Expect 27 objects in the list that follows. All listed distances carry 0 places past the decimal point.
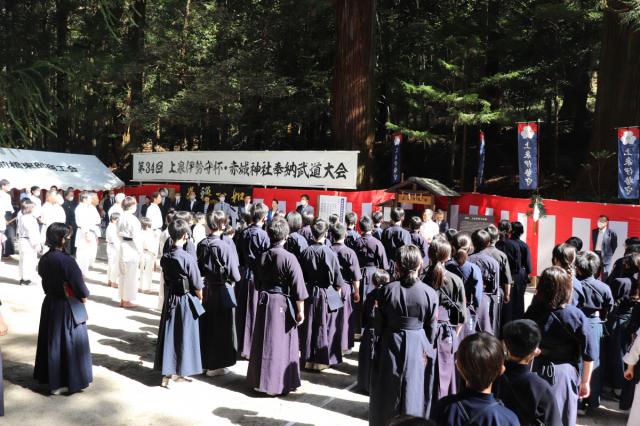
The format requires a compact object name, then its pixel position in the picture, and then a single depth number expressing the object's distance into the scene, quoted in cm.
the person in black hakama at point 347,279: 659
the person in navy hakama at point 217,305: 598
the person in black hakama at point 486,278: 582
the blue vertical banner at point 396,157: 1509
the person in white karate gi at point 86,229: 1023
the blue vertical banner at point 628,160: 1125
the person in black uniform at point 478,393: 224
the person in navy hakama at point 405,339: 414
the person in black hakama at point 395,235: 795
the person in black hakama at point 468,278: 528
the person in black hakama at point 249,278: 670
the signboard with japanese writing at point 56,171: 1673
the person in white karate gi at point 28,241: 989
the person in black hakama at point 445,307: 460
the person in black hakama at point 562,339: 360
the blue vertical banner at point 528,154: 1270
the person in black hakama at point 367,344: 543
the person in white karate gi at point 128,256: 902
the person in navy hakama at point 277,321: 538
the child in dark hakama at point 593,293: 477
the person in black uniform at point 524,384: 259
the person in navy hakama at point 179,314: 551
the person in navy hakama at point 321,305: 600
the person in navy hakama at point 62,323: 521
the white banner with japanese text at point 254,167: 1416
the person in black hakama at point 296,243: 692
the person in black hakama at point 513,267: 734
